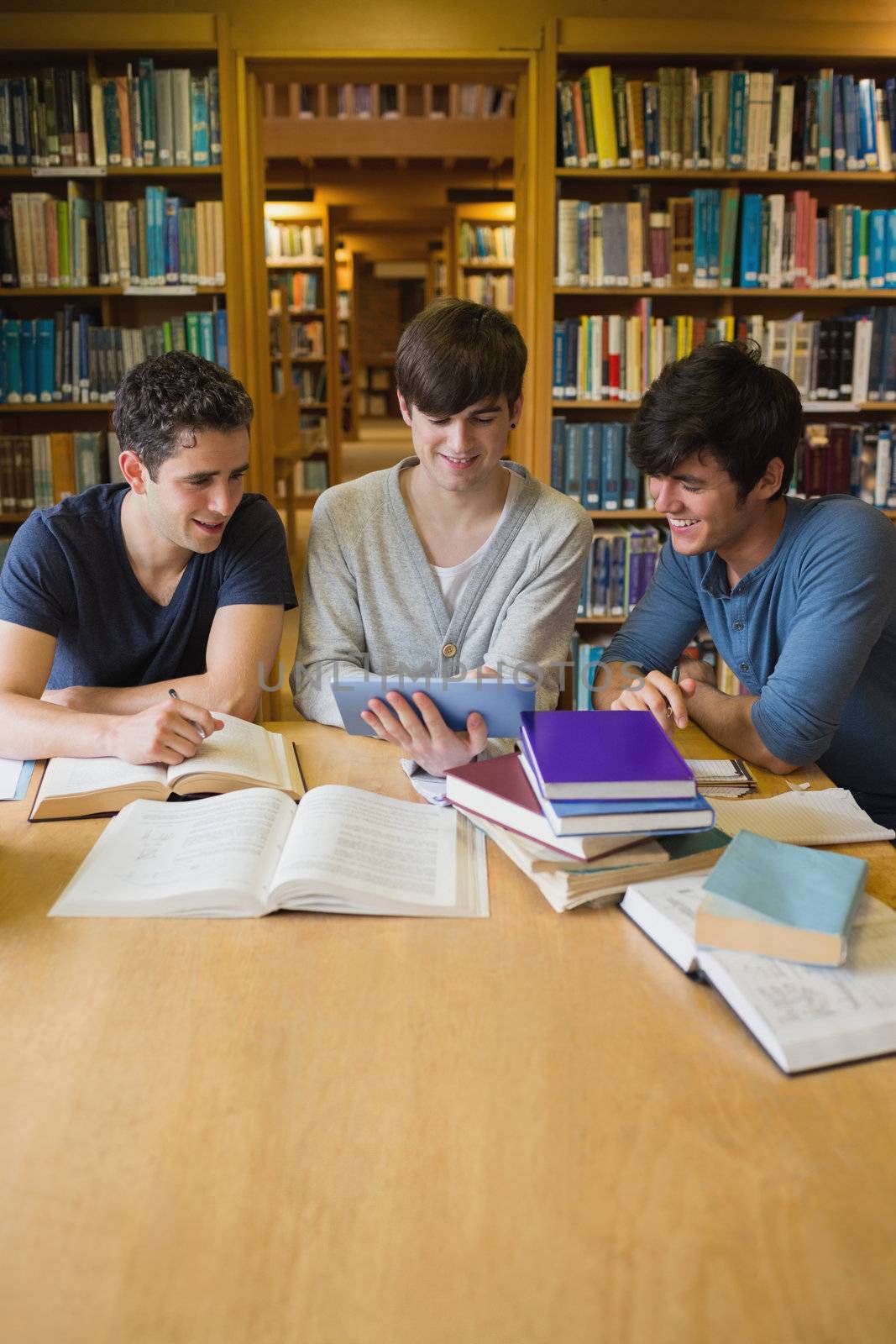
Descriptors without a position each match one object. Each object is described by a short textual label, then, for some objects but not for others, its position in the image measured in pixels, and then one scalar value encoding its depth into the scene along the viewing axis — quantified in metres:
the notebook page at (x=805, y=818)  1.18
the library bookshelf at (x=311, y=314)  6.98
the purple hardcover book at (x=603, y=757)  1.03
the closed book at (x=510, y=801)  1.02
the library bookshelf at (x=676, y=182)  3.36
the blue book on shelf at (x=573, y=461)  3.58
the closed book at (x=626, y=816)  1.01
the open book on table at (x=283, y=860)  1.01
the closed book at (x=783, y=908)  0.87
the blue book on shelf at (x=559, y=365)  3.52
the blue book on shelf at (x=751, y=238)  3.45
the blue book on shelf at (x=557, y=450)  3.58
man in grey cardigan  1.66
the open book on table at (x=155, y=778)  1.23
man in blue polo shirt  1.45
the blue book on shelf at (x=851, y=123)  3.44
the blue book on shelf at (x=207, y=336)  3.62
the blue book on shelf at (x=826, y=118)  3.41
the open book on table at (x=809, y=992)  0.80
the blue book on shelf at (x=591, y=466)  3.59
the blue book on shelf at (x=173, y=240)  3.49
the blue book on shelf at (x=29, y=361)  3.58
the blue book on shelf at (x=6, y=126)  3.39
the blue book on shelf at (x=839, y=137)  3.45
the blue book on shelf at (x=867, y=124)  3.44
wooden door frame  3.42
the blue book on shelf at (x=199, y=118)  3.39
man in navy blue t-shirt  1.57
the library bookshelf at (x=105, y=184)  3.36
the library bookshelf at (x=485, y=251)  7.36
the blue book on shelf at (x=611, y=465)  3.59
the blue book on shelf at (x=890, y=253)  3.50
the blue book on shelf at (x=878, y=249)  3.50
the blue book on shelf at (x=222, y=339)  3.62
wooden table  0.61
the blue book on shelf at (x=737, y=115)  3.38
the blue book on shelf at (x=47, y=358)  3.58
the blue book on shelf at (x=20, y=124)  3.39
